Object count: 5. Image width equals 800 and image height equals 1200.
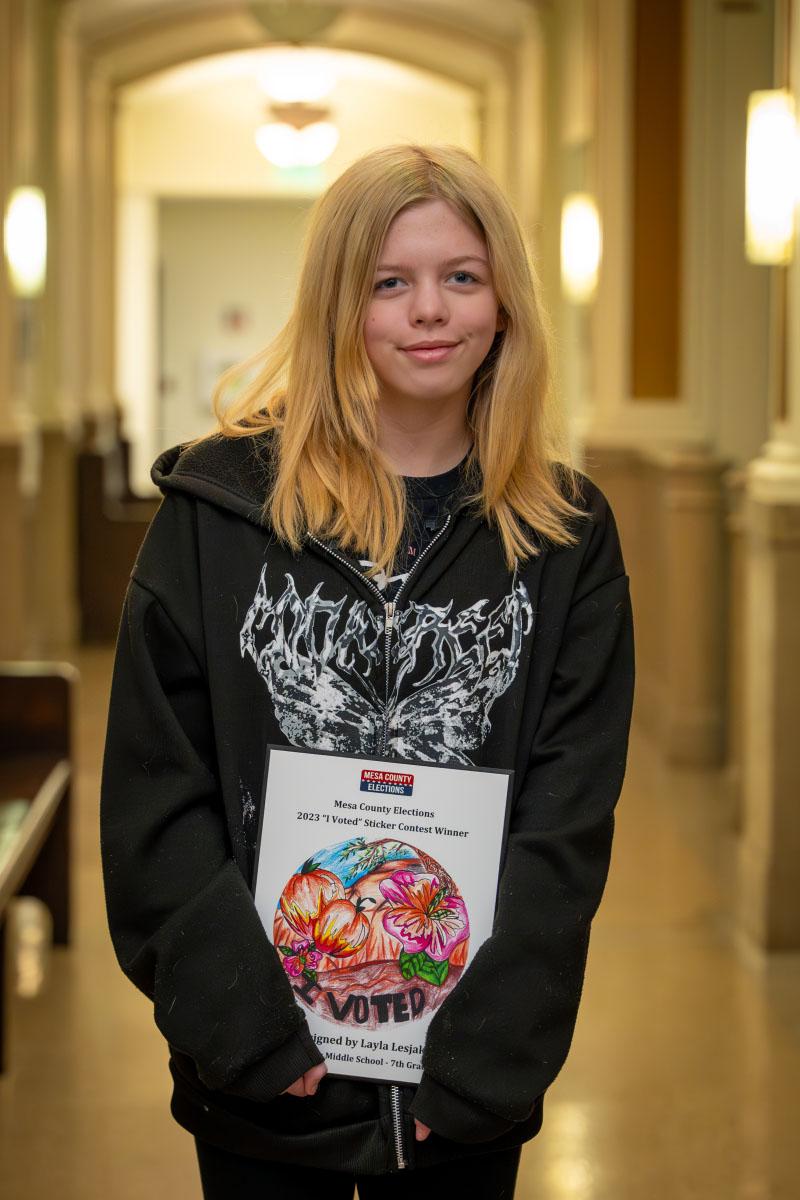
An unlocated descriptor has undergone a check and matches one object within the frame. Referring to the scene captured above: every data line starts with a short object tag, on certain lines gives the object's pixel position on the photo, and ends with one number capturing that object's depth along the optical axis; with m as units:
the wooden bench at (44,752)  5.05
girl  1.81
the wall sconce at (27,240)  10.23
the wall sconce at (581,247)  9.41
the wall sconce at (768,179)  5.44
